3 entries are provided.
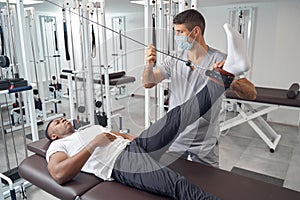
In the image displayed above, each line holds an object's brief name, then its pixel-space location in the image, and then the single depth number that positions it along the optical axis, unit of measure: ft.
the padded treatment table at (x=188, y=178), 4.12
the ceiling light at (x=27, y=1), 12.37
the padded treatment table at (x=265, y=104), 8.63
